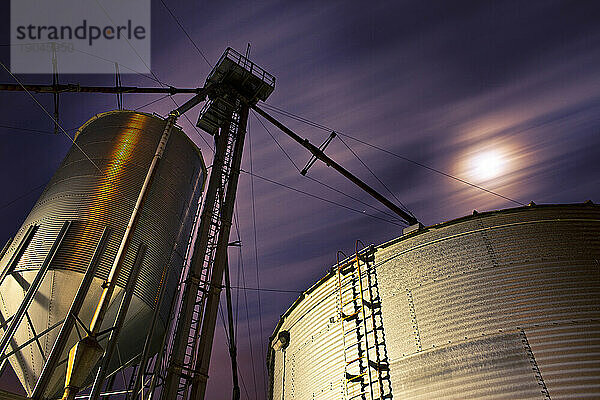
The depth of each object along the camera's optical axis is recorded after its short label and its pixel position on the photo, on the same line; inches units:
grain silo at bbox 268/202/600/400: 312.3
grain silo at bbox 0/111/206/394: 430.6
